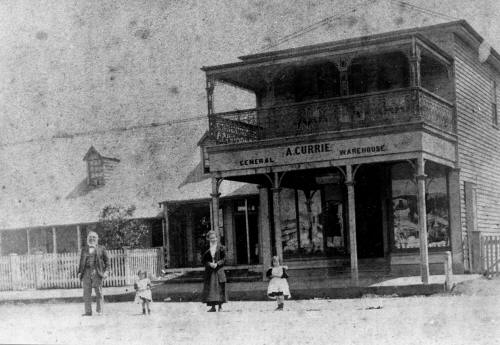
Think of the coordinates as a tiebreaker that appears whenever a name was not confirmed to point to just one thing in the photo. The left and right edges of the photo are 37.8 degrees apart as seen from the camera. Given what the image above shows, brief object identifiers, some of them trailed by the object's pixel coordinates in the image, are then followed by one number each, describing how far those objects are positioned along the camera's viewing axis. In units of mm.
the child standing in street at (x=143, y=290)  15914
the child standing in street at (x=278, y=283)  15586
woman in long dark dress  14953
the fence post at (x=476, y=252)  20969
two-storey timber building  18766
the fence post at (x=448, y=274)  16844
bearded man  15750
